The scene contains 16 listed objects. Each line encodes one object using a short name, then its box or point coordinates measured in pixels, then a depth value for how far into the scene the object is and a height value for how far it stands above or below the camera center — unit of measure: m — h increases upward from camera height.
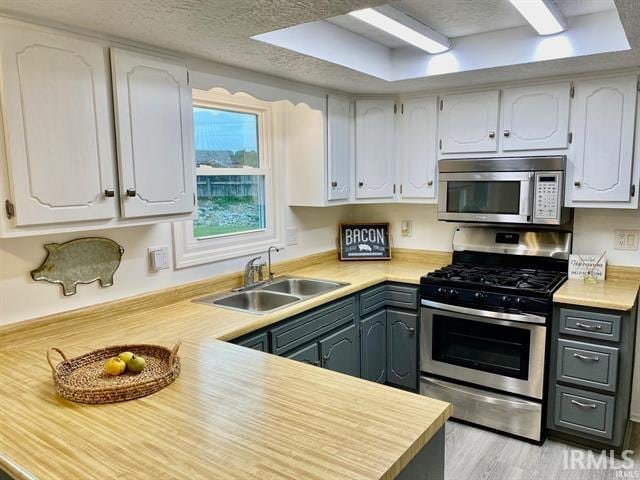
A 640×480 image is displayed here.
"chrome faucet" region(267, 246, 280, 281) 3.04 -0.45
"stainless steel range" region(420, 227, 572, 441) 2.68 -0.87
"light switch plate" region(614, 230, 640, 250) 2.88 -0.36
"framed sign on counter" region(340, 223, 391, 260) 3.71 -0.46
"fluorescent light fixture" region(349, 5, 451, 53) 2.09 +0.74
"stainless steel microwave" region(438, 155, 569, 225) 2.78 -0.06
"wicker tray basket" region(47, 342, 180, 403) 1.38 -0.59
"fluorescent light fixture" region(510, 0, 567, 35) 2.02 +0.74
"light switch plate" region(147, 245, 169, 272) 2.41 -0.37
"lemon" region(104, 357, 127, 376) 1.51 -0.57
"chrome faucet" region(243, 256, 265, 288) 2.88 -0.54
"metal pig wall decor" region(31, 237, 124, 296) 2.00 -0.33
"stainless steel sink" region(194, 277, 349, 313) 2.69 -0.65
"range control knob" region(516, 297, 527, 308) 2.64 -0.67
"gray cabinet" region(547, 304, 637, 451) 2.46 -1.03
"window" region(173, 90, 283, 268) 2.73 +0.02
